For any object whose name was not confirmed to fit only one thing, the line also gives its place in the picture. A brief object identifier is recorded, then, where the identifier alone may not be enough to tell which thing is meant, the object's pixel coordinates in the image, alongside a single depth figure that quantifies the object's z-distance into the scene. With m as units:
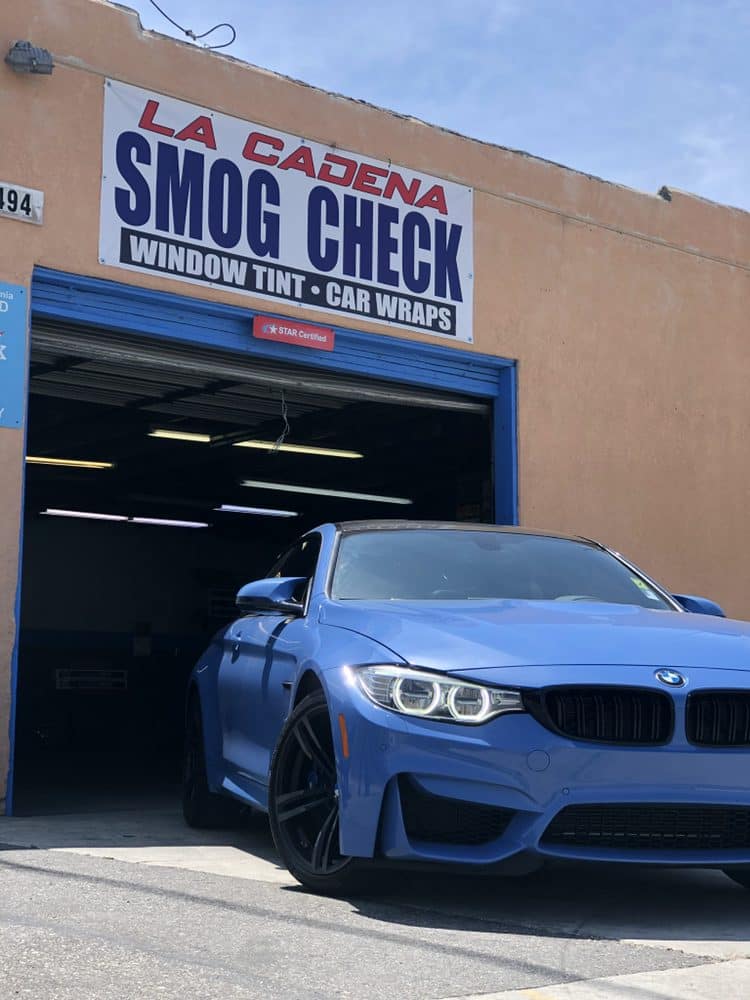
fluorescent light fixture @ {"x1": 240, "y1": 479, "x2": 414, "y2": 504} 18.30
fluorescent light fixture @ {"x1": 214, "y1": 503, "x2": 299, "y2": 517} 20.20
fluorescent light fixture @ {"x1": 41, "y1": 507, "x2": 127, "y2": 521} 19.75
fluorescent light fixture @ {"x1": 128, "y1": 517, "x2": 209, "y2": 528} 20.52
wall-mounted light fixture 8.95
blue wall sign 8.56
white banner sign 9.51
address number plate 8.84
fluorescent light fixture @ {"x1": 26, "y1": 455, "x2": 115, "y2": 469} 16.90
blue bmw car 4.79
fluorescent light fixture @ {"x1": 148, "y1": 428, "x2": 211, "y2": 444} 14.76
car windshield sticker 6.64
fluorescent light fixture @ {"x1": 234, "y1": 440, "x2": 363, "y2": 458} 14.91
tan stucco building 9.24
